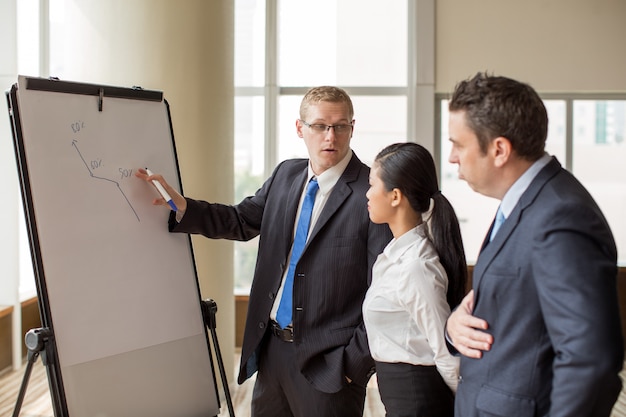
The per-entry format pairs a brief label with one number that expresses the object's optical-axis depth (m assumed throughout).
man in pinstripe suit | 2.17
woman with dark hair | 1.73
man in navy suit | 1.20
